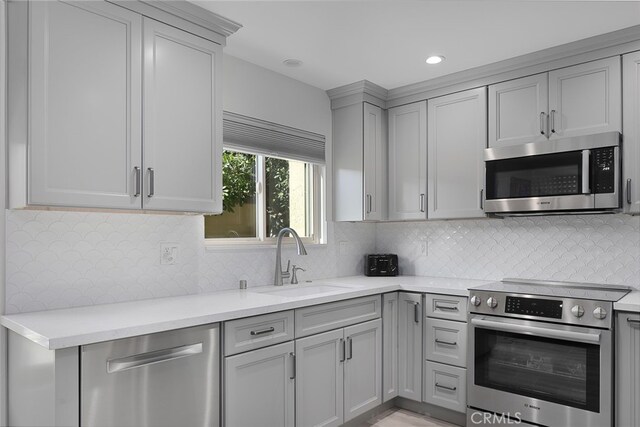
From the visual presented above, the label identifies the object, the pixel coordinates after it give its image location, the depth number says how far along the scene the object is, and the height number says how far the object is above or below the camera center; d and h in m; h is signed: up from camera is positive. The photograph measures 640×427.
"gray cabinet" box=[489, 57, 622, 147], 2.73 +0.71
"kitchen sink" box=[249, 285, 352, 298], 2.93 -0.51
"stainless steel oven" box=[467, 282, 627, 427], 2.44 -0.81
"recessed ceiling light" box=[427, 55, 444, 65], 2.99 +1.04
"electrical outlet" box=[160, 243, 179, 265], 2.56 -0.22
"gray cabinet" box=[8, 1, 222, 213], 1.82 +0.47
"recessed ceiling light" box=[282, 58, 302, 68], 3.04 +1.03
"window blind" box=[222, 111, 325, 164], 2.94 +0.54
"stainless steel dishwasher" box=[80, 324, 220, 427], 1.66 -0.66
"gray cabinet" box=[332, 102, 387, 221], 3.58 +0.42
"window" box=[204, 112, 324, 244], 3.02 +0.22
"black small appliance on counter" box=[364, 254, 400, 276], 3.79 -0.42
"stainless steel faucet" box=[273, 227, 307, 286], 3.10 -0.30
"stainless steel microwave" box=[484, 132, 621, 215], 2.66 +0.25
